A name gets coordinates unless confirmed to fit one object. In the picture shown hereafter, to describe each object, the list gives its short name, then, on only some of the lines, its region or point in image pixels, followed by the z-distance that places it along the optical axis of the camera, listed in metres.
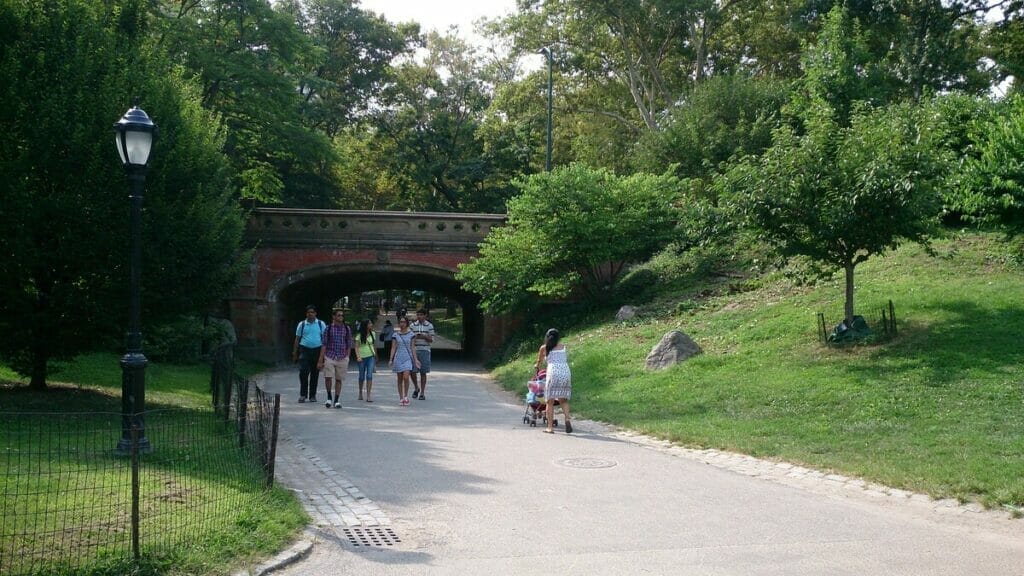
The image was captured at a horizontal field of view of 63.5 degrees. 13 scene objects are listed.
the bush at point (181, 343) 21.06
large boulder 15.91
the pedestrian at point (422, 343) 16.20
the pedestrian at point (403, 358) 15.33
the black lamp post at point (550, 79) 29.82
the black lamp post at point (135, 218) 8.23
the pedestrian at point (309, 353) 15.48
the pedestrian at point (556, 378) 11.83
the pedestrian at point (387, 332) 23.22
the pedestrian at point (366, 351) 15.80
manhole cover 9.40
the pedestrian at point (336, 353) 14.75
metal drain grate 6.40
